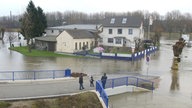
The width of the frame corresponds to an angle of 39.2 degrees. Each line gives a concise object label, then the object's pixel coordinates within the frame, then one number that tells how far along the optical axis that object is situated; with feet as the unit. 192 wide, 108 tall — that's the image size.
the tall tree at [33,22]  148.25
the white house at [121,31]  163.02
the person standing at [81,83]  60.35
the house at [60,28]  183.97
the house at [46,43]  152.25
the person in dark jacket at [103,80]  63.00
